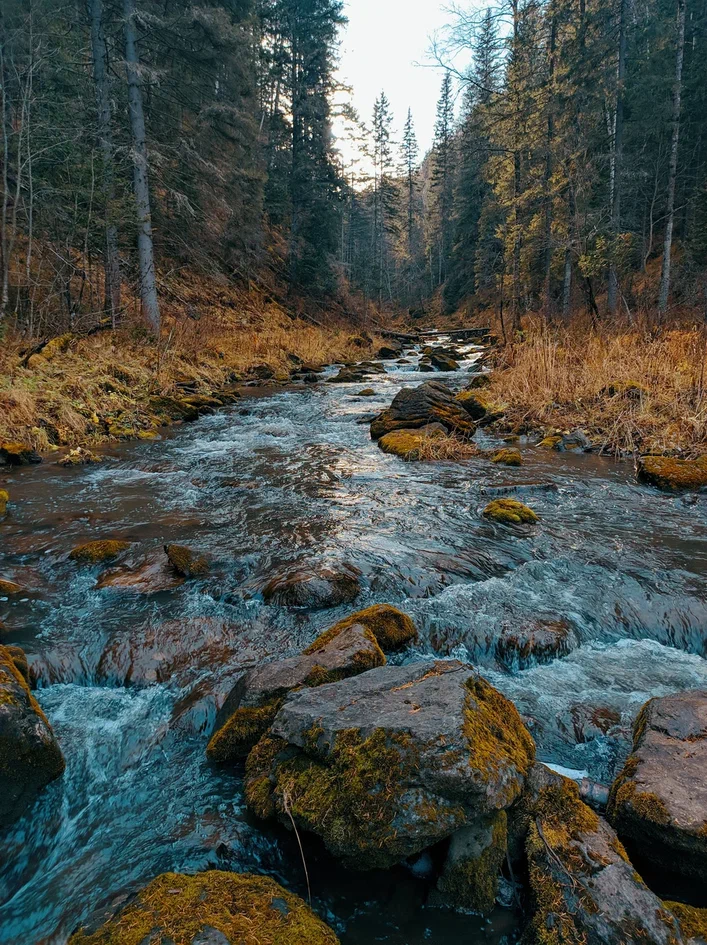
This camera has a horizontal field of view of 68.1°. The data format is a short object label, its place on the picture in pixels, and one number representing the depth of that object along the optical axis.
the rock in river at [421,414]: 9.51
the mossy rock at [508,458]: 7.99
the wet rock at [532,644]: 3.65
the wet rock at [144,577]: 4.48
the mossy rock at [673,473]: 6.71
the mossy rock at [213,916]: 1.64
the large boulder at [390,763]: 1.92
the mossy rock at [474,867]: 1.96
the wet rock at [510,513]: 5.82
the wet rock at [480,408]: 10.48
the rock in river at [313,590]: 4.29
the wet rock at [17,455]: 7.63
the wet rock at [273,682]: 2.73
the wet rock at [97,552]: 4.88
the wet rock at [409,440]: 8.52
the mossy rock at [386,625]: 3.65
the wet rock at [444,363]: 19.28
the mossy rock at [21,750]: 2.32
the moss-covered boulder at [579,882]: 1.73
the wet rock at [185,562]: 4.69
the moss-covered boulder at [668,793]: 1.98
